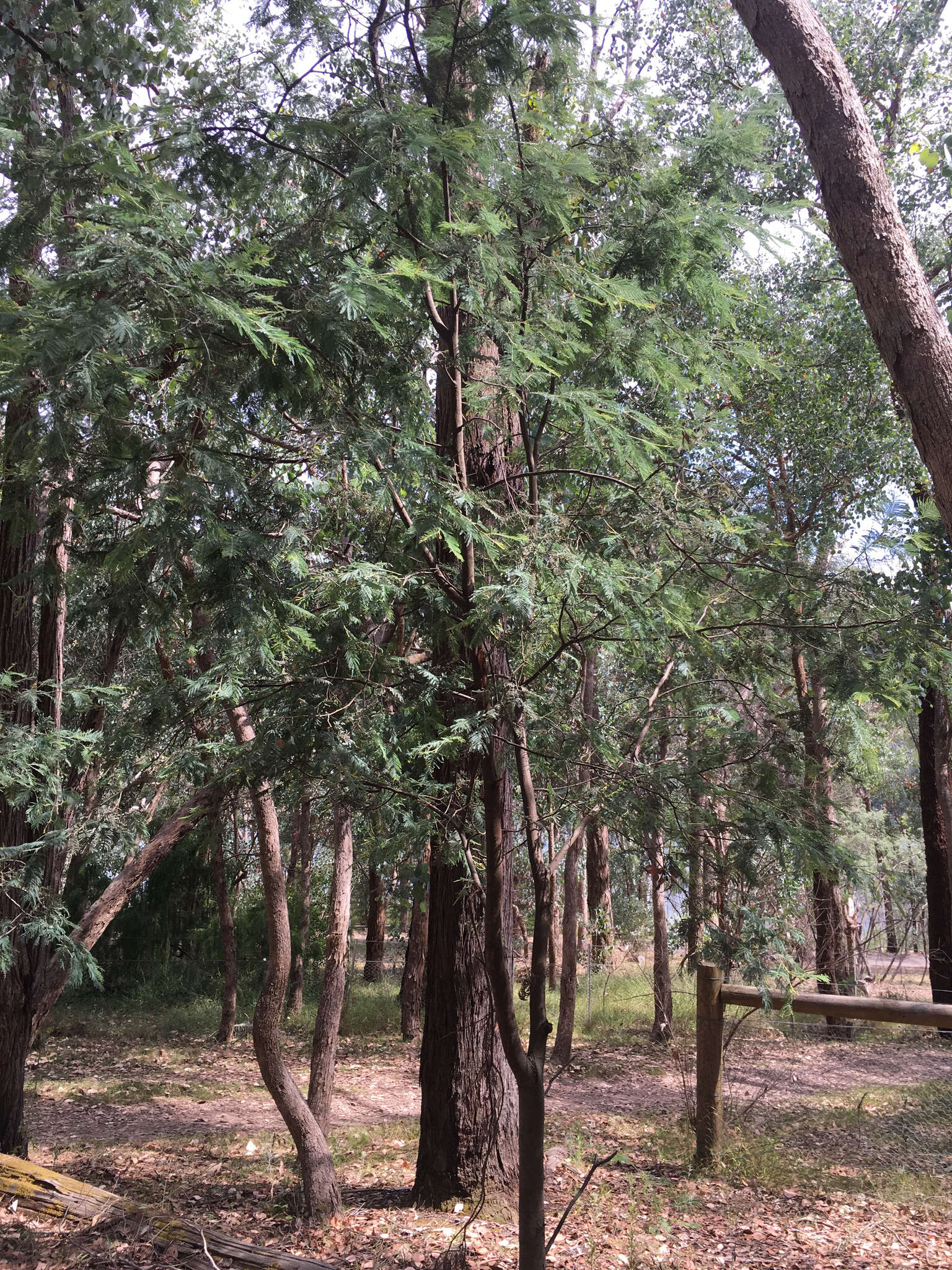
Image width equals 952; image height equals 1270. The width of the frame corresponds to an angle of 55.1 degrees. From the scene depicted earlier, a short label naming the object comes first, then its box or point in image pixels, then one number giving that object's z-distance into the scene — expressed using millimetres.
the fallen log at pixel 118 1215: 3734
